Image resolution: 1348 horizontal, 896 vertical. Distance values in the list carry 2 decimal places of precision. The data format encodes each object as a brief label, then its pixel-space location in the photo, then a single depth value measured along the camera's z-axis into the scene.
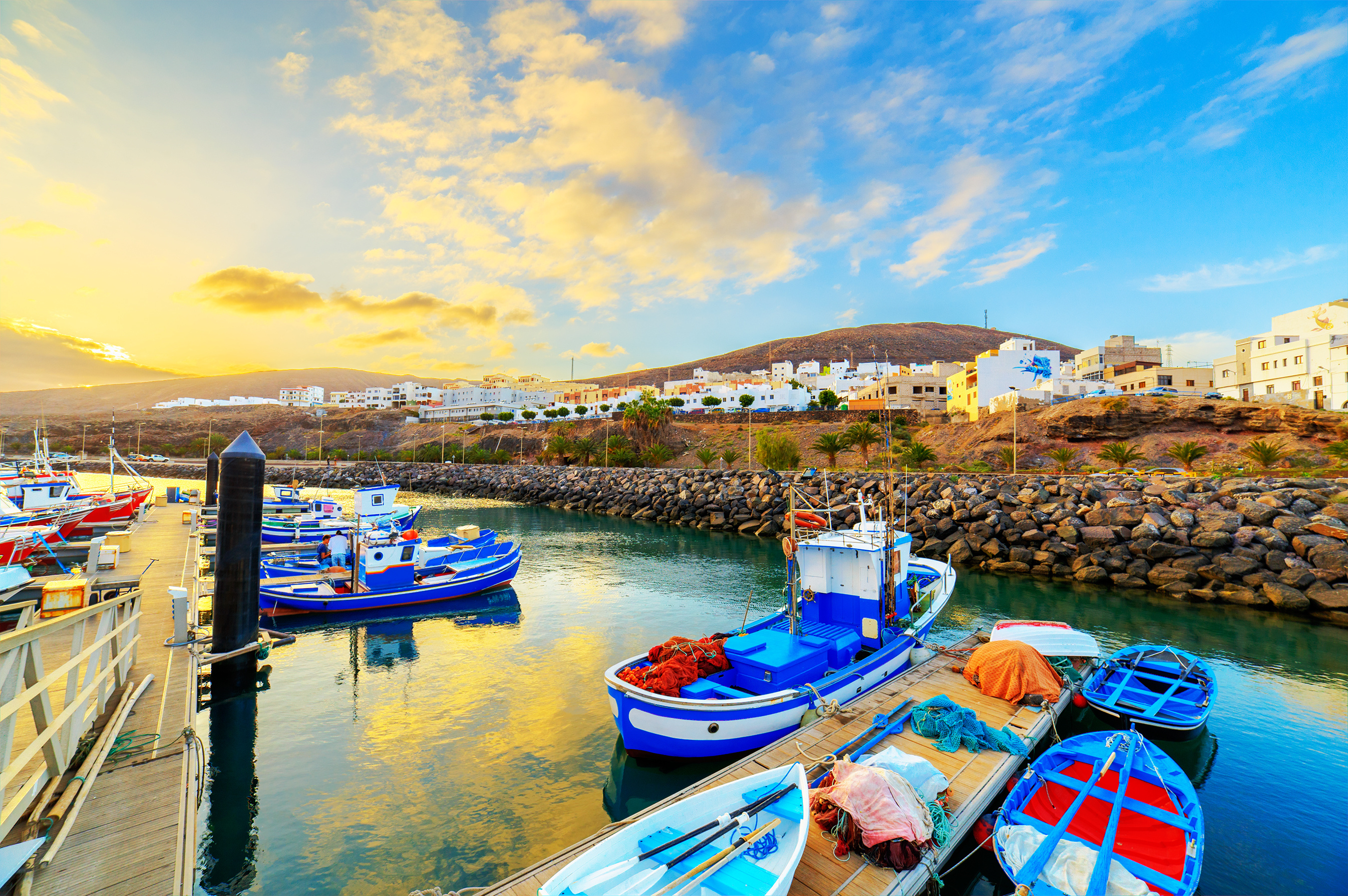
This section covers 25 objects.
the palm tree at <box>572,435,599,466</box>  72.31
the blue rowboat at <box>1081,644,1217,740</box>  10.70
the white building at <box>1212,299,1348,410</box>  50.91
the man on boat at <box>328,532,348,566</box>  21.92
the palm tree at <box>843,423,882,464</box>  47.44
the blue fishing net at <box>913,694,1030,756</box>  8.88
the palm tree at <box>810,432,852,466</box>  46.75
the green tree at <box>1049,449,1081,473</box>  39.00
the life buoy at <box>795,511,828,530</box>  13.01
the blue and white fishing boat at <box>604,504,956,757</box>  9.57
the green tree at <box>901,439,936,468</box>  45.19
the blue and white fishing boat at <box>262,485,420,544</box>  29.50
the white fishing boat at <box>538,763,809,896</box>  5.31
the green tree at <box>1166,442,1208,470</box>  36.00
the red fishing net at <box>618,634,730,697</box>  9.90
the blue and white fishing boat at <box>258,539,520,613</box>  19.56
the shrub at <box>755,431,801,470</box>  49.62
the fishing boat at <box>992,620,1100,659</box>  12.01
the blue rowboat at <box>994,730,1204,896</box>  6.54
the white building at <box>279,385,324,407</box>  194.75
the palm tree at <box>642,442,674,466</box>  65.44
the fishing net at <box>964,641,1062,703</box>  10.59
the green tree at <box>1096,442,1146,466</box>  37.56
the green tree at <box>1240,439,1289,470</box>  32.22
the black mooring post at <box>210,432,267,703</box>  13.38
